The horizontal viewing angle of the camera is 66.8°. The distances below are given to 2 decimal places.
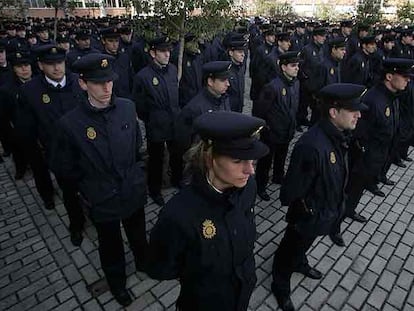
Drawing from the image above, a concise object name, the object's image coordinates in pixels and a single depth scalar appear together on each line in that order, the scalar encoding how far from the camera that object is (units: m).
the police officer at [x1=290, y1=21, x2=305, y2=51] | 13.07
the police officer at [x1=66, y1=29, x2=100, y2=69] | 8.66
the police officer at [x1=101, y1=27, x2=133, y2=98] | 7.54
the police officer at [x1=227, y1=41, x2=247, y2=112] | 6.71
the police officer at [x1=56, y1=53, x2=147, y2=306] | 3.28
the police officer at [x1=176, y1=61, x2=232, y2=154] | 4.64
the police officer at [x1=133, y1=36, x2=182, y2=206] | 5.45
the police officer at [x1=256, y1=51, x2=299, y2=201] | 5.55
